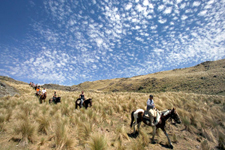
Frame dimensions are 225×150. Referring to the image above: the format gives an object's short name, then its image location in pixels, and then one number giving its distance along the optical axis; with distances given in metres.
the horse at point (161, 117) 5.41
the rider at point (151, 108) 5.40
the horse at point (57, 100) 12.09
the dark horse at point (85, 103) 10.46
